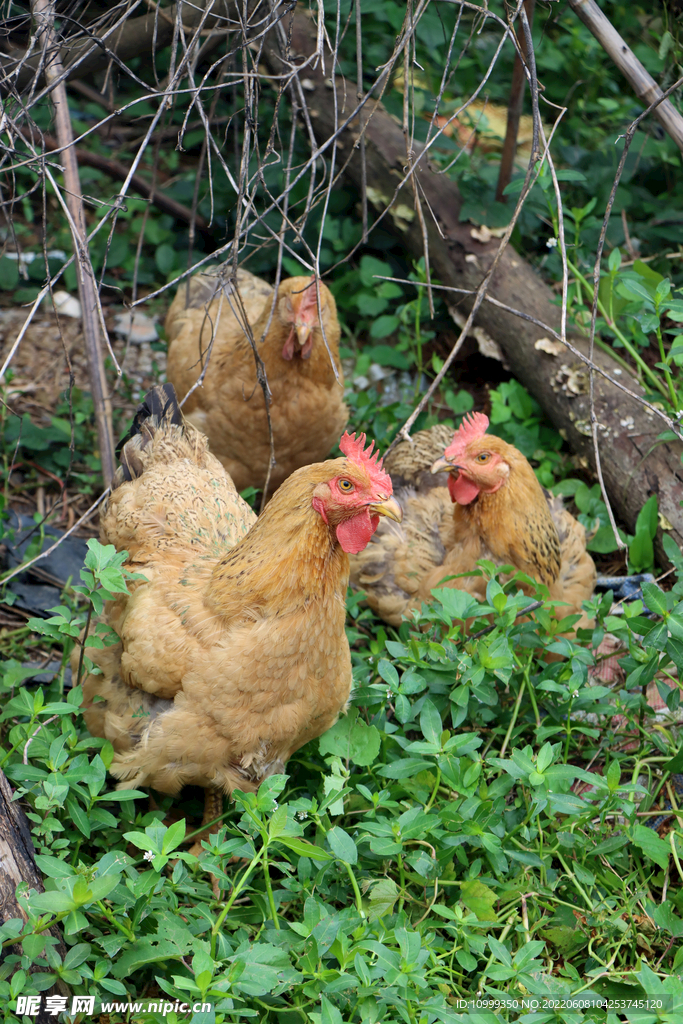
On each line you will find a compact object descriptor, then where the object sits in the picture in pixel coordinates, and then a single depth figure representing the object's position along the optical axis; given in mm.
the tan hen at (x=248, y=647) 2305
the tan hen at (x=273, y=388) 3506
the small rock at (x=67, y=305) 4789
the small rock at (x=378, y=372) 4676
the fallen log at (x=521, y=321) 3535
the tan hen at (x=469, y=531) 3072
